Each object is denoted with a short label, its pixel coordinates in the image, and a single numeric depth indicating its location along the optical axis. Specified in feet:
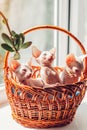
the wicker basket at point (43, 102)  4.51
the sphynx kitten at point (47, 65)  4.73
